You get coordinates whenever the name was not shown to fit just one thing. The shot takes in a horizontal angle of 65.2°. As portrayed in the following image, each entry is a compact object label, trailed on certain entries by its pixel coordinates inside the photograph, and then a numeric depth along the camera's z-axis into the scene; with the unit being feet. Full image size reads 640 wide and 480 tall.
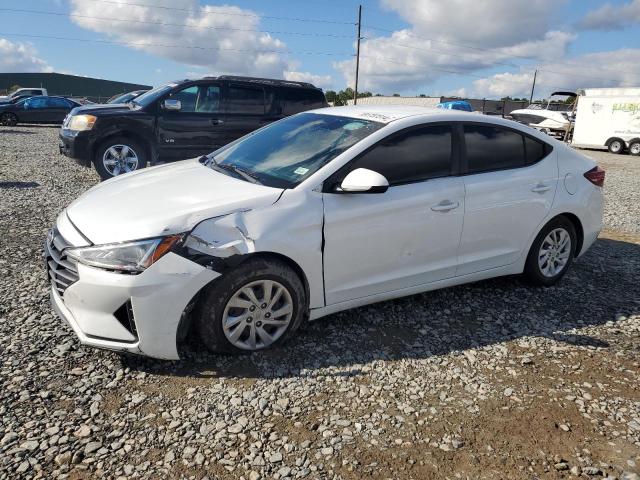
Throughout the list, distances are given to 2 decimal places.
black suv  27.14
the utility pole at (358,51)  123.54
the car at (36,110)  76.86
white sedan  9.52
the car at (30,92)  99.40
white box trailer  72.95
